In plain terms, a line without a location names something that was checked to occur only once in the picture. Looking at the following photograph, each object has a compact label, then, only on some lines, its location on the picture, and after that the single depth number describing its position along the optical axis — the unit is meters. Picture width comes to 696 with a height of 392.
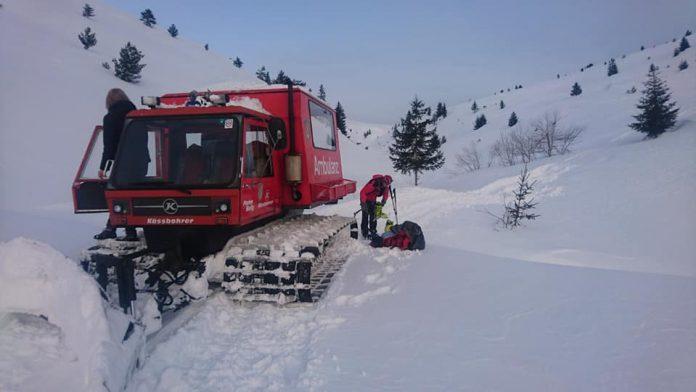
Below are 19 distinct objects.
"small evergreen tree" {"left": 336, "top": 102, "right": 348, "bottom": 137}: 52.86
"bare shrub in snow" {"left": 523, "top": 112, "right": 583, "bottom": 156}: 28.12
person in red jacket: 9.29
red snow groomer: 4.82
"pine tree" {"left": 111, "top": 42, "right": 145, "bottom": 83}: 28.30
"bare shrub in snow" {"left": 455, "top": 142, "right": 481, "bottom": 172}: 34.50
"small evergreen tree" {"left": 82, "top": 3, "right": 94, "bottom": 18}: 40.31
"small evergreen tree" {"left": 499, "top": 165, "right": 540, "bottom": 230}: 10.38
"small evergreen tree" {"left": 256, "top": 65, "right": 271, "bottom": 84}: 49.81
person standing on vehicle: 5.48
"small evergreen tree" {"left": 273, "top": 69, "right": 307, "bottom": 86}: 39.90
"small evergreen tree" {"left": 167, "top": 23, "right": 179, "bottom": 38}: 54.94
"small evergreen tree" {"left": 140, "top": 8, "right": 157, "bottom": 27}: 52.00
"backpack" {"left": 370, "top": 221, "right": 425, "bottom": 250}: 7.71
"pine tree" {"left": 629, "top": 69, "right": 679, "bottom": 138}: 19.58
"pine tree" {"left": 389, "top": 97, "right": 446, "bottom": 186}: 33.78
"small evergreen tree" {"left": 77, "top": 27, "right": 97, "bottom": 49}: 32.00
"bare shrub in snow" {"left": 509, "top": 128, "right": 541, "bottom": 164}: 29.63
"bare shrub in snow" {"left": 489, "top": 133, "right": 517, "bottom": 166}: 31.66
